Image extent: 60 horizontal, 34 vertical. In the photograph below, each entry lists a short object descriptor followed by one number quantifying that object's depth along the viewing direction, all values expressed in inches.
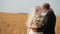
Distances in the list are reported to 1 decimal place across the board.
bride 85.7
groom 82.9
